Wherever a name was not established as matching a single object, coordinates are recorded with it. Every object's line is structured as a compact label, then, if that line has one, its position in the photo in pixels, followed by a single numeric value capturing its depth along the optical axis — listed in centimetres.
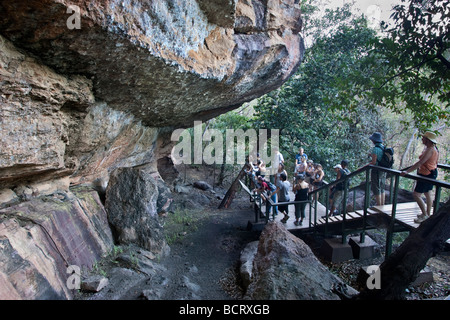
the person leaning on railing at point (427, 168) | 436
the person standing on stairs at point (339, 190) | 680
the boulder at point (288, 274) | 311
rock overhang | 299
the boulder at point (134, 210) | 597
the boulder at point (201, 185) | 1449
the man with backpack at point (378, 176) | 546
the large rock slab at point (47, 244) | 335
